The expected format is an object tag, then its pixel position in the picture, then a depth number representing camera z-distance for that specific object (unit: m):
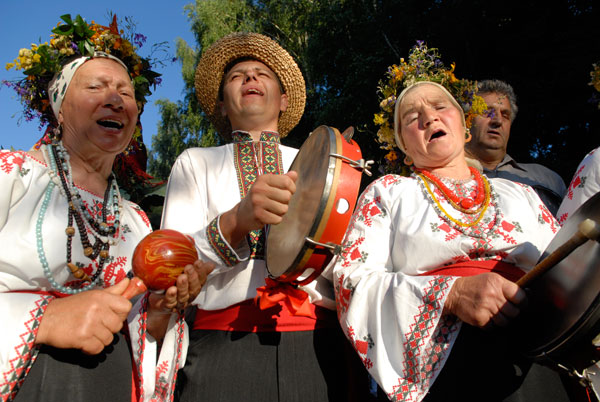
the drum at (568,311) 1.38
